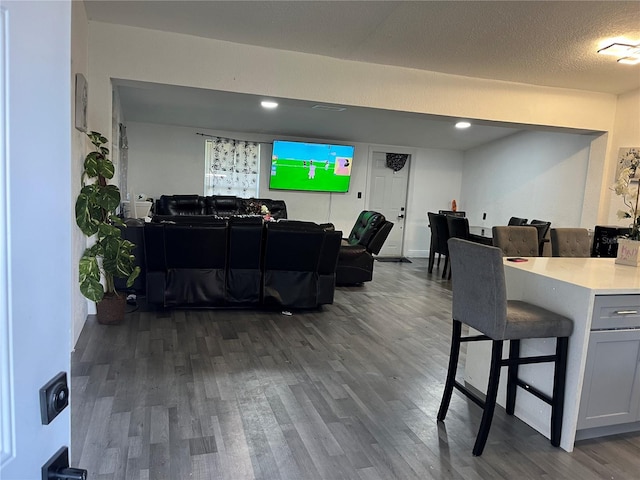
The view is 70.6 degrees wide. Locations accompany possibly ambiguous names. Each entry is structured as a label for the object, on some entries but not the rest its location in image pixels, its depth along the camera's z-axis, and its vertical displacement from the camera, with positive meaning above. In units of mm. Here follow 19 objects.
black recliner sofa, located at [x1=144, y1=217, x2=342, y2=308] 4191 -740
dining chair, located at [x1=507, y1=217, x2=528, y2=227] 6908 -257
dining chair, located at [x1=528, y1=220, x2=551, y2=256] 5891 -363
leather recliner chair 5941 -780
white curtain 7871 +330
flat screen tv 7996 +442
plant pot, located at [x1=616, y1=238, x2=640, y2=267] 2973 -269
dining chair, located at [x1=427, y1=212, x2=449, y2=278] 6911 -583
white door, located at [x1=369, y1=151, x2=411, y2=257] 8797 -3
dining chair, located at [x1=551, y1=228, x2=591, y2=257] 3871 -294
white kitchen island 2273 -746
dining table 6383 -505
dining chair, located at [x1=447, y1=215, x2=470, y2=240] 6297 -368
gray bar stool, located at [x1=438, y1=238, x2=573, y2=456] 2188 -575
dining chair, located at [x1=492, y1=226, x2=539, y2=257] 3797 -308
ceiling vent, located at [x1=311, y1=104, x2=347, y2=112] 4653 +880
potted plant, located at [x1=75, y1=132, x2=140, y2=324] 3451 -484
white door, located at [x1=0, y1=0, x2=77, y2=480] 594 -66
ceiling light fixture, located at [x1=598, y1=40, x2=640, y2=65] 3889 +1416
